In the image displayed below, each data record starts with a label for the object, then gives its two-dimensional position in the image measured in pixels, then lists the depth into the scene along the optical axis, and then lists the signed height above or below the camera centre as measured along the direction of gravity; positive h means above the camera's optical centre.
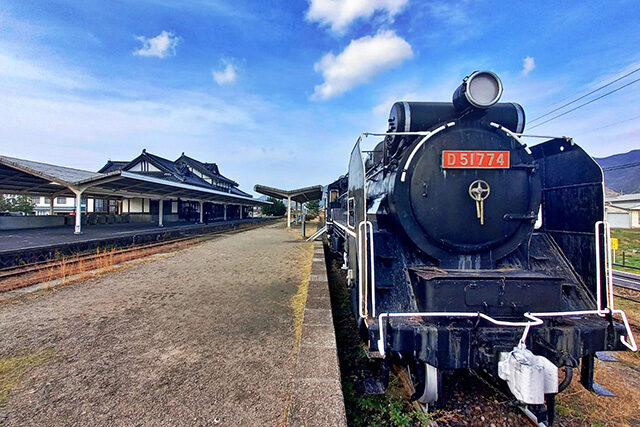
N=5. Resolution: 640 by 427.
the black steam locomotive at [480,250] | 2.14 -0.30
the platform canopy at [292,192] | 17.30 +1.75
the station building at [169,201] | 24.12 +1.77
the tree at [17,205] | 29.90 +1.70
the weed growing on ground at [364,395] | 2.37 -1.64
